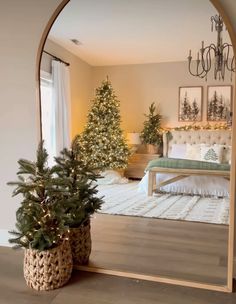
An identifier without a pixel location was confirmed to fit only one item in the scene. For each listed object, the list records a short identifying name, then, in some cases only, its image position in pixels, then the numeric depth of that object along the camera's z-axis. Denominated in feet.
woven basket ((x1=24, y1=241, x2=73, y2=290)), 6.79
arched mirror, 7.63
